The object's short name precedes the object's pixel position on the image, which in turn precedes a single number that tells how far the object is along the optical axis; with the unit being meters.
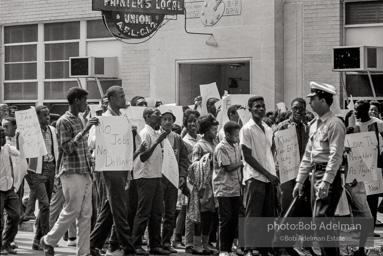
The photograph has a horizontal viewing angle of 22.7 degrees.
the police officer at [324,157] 10.12
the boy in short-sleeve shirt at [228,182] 12.07
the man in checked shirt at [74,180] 11.36
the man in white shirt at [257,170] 11.83
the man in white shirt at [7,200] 12.27
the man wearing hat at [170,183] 13.01
